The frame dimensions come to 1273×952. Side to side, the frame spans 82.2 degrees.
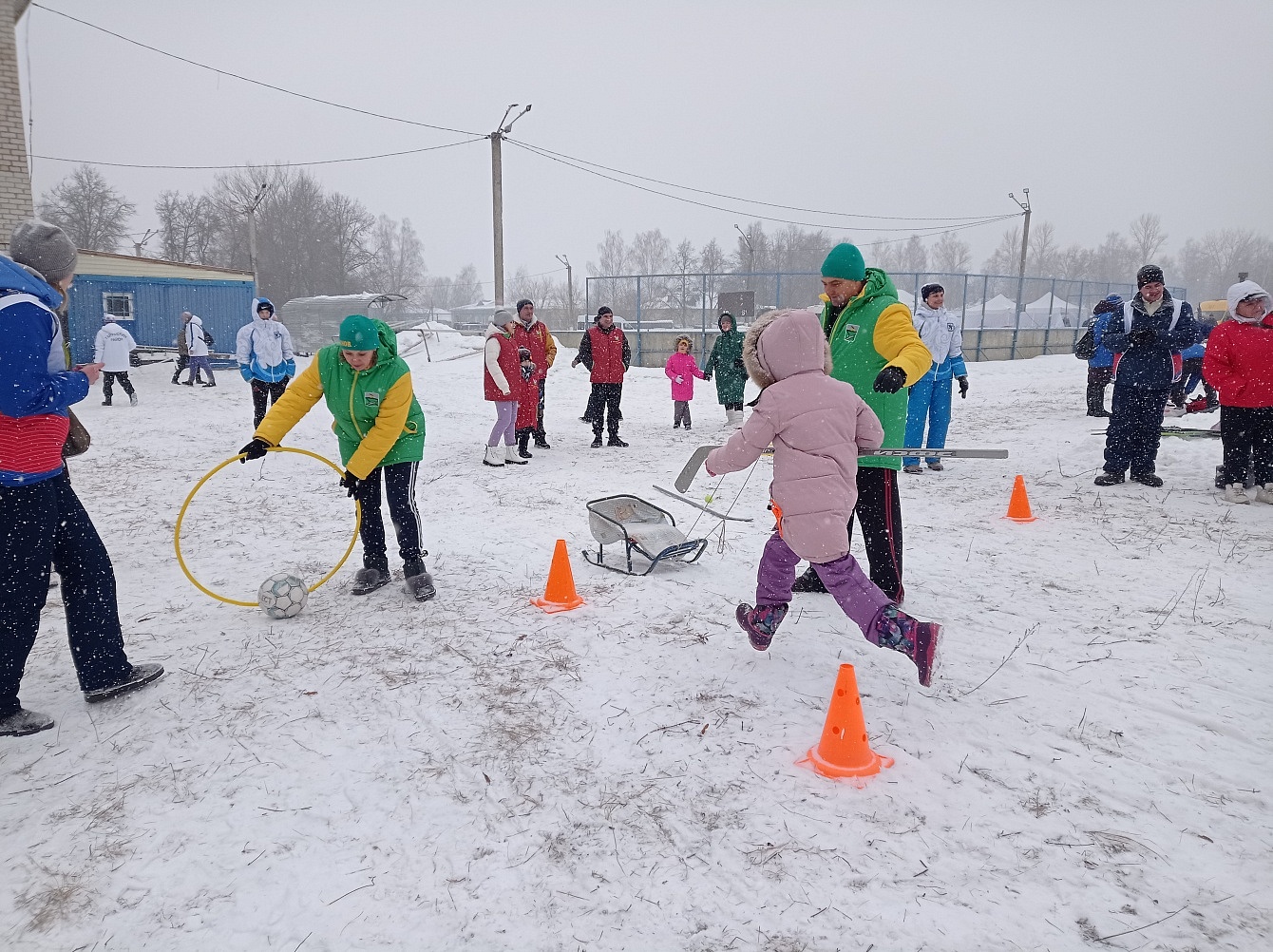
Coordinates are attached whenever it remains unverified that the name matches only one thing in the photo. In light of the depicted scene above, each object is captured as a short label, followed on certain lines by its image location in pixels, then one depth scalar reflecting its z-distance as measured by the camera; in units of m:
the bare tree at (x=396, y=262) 62.22
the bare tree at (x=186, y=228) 58.41
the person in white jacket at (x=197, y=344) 17.69
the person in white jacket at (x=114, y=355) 14.68
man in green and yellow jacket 4.14
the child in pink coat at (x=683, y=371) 12.54
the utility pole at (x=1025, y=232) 36.66
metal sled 5.21
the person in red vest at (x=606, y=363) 10.80
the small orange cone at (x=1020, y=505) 6.45
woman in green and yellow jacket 4.52
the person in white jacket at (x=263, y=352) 10.62
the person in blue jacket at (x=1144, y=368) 6.88
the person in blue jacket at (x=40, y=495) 2.97
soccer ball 4.51
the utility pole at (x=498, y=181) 20.08
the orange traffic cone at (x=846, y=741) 2.84
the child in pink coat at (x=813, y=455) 3.31
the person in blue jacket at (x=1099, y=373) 11.89
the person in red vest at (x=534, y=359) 9.95
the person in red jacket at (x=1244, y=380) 6.36
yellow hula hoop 4.51
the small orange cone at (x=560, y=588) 4.64
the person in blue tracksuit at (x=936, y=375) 8.62
